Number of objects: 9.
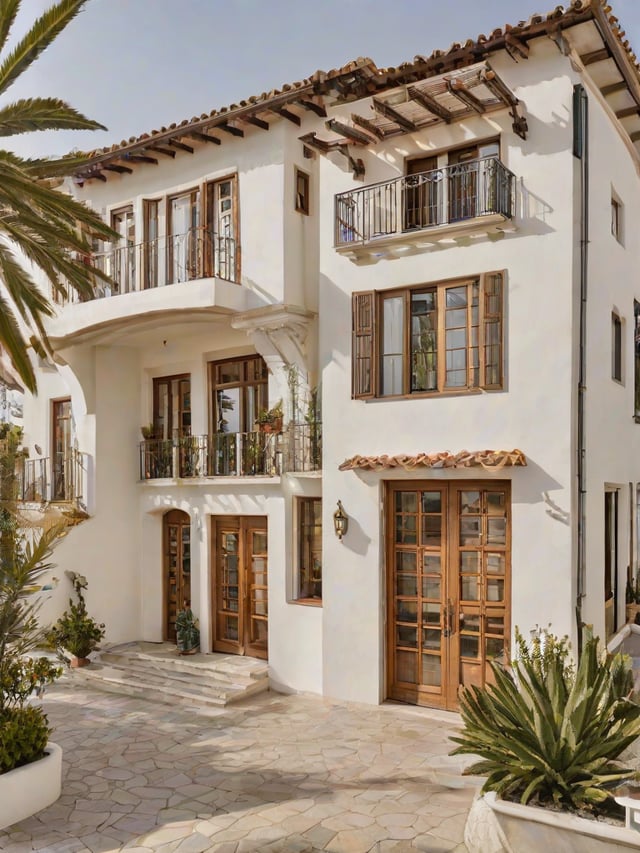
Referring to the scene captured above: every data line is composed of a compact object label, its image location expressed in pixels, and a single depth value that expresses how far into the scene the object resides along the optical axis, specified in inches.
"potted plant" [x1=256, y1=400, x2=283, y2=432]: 534.9
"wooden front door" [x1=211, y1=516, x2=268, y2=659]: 564.4
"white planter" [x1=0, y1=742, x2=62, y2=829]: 320.2
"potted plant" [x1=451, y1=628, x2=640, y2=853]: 265.3
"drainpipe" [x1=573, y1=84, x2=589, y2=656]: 413.7
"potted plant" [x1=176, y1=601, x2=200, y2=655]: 573.3
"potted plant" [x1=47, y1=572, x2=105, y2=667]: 570.3
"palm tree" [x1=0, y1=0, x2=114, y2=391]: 353.7
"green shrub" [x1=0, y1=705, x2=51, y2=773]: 326.0
